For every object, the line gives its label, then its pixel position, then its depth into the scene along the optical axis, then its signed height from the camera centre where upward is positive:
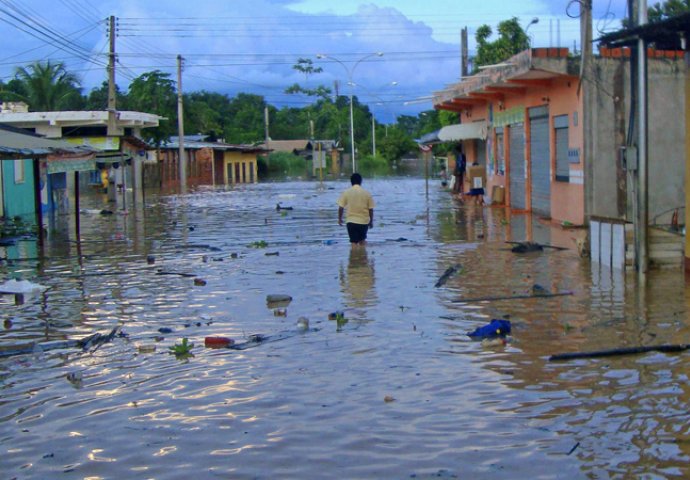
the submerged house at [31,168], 19.36 +0.71
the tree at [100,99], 71.81 +7.86
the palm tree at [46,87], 51.84 +6.00
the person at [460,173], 43.81 +0.50
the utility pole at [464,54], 46.91 +6.50
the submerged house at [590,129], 22.02 +1.26
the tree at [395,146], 114.25 +4.88
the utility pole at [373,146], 117.14 +4.98
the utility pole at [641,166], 13.96 +0.20
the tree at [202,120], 88.09 +6.99
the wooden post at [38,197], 21.35 -0.07
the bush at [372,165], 91.53 +2.31
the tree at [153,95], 69.31 +7.25
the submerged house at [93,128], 36.44 +3.11
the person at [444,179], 53.06 +0.31
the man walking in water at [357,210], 18.58 -0.48
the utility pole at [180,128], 63.50 +4.26
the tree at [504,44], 45.78 +6.91
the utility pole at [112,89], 41.28 +4.68
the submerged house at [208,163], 69.38 +2.34
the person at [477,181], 36.67 +0.09
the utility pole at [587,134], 22.05 +1.10
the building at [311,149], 98.46 +4.46
